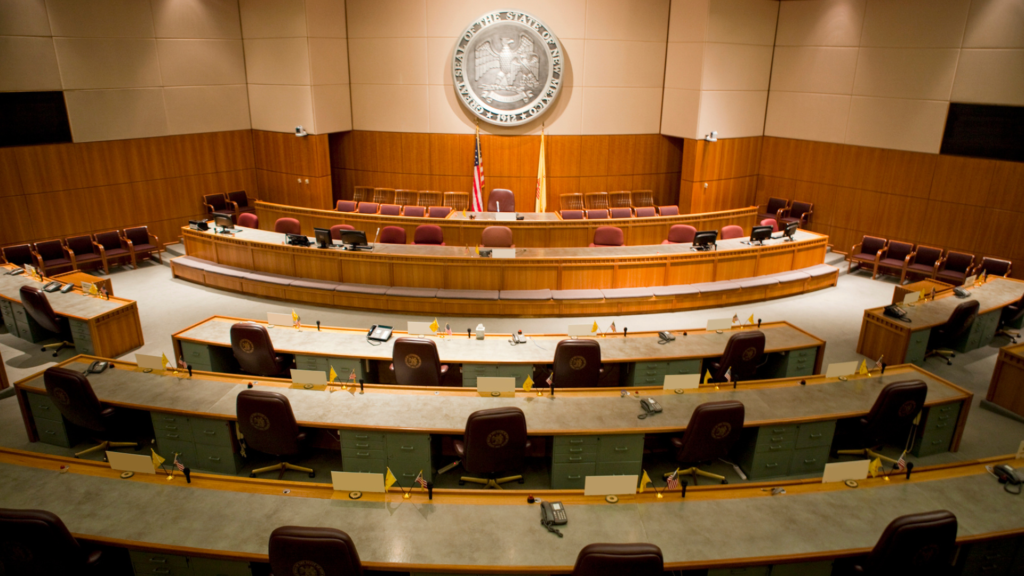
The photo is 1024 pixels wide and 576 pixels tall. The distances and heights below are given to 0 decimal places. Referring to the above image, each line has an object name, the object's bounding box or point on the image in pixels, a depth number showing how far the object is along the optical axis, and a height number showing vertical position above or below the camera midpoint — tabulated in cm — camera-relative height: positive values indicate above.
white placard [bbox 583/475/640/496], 402 -226
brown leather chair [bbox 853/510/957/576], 346 -225
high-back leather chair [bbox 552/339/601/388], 590 -218
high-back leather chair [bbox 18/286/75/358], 766 -225
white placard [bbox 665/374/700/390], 548 -214
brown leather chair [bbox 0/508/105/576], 337 -230
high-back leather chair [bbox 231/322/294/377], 617 -219
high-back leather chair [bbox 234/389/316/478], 486 -232
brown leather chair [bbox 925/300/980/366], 783 -239
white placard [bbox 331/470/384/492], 404 -226
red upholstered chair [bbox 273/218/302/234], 1108 -164
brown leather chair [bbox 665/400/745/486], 482 -230
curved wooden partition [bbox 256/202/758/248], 1165 -168
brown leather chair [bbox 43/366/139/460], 523 -233
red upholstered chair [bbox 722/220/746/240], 1112 -162
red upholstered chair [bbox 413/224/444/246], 1090 -173
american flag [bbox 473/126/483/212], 1391 -100
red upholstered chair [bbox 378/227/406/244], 1062 -169
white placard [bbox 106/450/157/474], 422 -226
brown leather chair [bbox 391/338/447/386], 583 -216
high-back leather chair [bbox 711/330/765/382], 616 -216
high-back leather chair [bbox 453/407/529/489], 459 -231
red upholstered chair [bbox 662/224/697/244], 1113 -167
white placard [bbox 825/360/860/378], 586 -214
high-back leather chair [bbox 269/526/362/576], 321 -217
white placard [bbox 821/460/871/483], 426 -226
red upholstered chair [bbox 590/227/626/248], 1099 -172
